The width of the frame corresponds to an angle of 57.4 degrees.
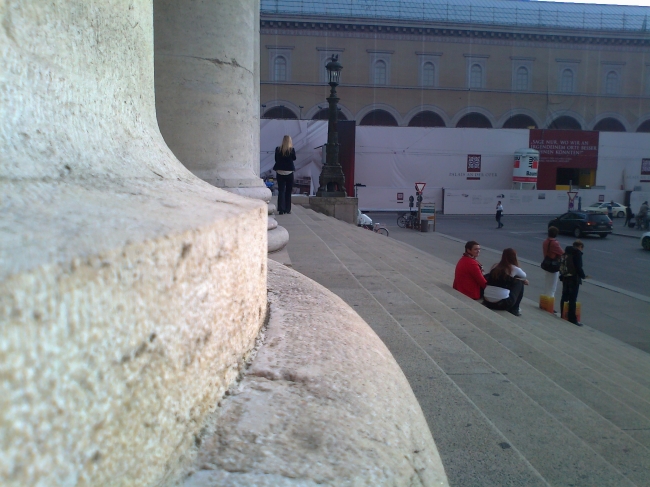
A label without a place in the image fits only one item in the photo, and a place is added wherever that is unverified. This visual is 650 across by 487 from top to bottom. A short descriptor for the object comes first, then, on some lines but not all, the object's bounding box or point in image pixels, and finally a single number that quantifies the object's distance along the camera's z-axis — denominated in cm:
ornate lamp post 1814
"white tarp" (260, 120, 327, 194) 2920
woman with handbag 877
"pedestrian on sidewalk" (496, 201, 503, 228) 2630
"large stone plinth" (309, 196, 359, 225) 1794
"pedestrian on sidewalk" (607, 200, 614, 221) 3145
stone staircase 213
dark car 2305
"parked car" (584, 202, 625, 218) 3206
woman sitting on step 622
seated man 638
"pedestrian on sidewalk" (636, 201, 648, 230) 2686
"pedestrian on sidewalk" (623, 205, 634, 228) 2844
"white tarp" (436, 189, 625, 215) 3281
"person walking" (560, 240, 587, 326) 834
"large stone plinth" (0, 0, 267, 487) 72
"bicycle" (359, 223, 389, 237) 1973
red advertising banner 3531
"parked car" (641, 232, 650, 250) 1945
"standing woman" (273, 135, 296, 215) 977
